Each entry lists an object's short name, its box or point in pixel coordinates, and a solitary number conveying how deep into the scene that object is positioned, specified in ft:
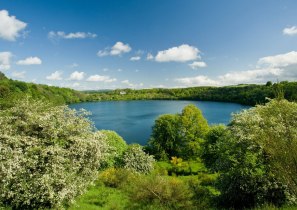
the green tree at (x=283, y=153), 15.18
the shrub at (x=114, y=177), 47.90
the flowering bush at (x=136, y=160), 61.36
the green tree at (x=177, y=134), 81.84
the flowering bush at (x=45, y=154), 23.14
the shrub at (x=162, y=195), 31.76
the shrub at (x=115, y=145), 62.27
